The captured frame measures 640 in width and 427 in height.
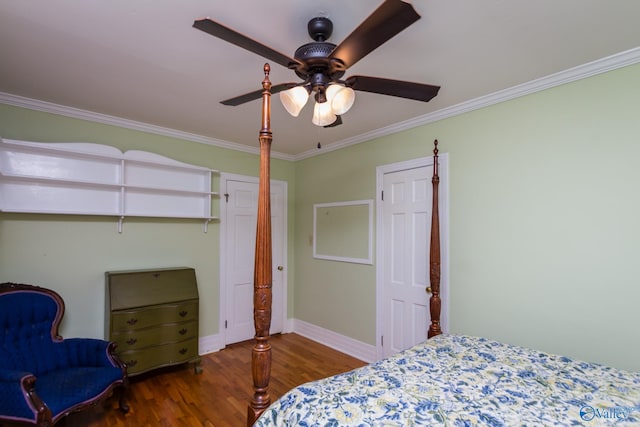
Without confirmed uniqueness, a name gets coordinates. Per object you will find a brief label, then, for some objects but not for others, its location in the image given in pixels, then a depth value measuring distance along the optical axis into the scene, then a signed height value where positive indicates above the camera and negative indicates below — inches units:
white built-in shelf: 103.2 +14.3
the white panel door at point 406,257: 116.3 -13.3
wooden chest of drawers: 110.2 -35.5
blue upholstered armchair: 74.2 -41.1
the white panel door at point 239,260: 153.6 -19.6
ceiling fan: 45.9 +28.8
